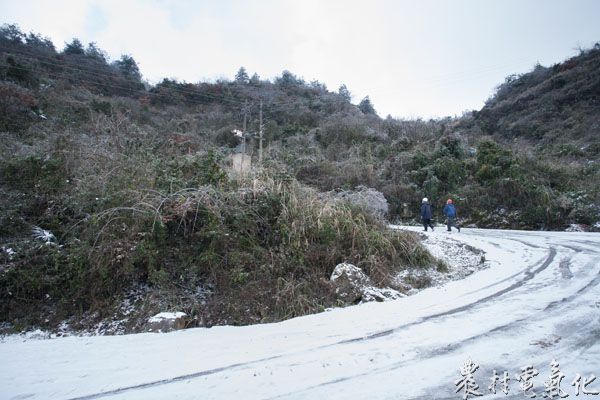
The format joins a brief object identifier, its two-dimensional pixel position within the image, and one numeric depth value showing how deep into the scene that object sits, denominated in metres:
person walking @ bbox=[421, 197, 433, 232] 12.86
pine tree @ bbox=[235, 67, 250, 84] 44.77
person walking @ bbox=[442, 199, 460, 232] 13.07
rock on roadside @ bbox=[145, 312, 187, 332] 4.00
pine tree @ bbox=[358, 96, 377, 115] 45.10
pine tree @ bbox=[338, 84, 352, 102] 47.63
